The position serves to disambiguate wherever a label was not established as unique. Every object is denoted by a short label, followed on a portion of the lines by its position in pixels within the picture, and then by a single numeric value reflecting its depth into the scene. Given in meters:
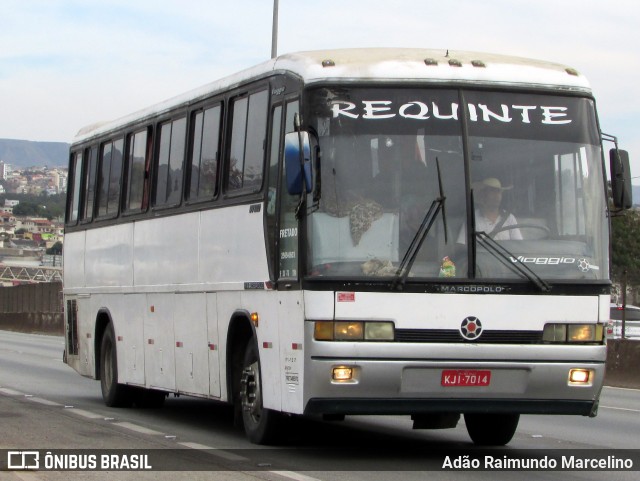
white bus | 10.70
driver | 10.89
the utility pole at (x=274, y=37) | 31.52
